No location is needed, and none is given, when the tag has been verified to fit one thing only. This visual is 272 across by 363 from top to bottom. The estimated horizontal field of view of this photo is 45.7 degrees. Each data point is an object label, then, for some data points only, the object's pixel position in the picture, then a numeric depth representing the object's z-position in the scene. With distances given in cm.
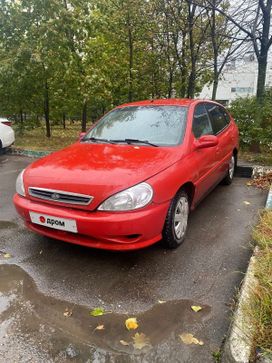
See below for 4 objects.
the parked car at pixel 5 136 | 840
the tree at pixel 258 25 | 763
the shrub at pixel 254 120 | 715
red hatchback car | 288
